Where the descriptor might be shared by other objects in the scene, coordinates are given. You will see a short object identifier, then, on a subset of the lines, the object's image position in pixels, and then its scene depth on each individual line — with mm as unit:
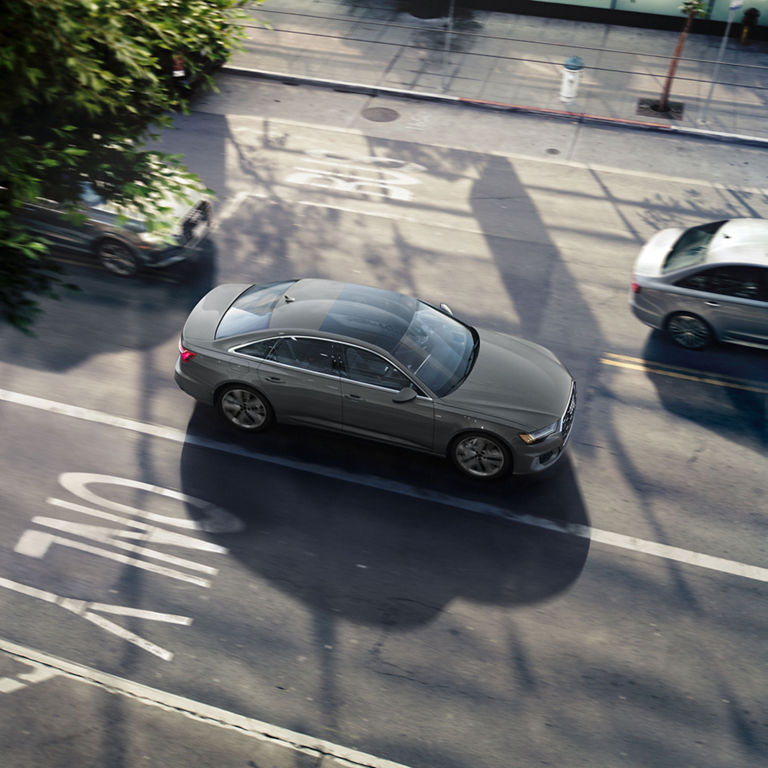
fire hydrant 19344
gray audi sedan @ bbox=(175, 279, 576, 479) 9586
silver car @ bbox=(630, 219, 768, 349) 11586
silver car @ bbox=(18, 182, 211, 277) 13055
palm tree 18266
